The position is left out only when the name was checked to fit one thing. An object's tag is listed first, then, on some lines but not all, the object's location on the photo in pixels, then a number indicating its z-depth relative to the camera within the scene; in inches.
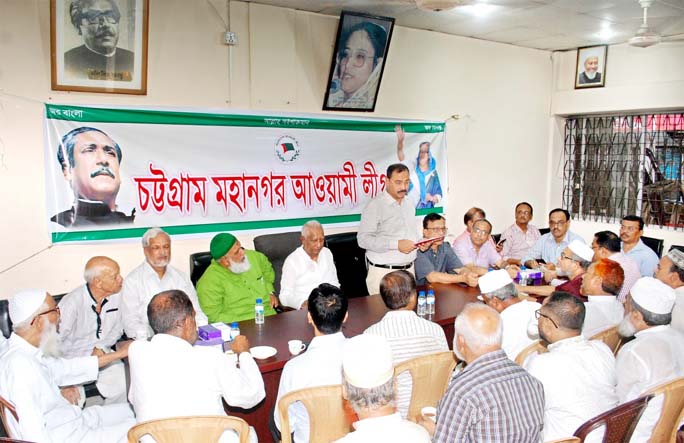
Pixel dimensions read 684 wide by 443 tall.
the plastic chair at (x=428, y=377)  94.5
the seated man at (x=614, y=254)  159.5
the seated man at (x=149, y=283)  137.5
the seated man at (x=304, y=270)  160.2
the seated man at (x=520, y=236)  229.0
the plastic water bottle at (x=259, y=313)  128.1
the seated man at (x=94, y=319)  129.4
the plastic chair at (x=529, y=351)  106.0
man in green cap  148.9
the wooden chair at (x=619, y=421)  77.7
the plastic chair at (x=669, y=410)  86.9
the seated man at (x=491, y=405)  72.8
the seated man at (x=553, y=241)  204.1
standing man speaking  175.9
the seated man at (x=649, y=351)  93.6
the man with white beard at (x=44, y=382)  85.6
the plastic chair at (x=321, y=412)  83.7
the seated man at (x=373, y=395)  62.6
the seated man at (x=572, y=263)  160.9
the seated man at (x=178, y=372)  83.1
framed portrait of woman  199.6
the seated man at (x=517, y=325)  114.9
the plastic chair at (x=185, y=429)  74.1
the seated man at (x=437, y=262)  171.8
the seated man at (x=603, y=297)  123.6
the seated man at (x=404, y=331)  97.3
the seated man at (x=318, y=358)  90.8
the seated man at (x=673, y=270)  141.9
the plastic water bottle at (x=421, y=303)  141.1
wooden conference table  114.0
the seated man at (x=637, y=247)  185.9
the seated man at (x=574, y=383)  85.5
